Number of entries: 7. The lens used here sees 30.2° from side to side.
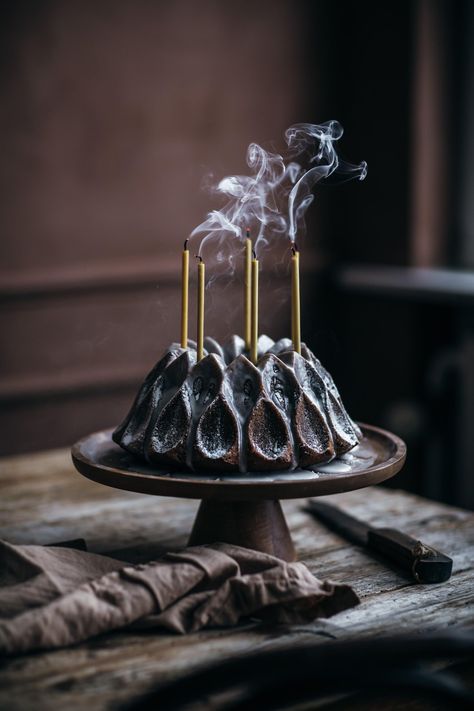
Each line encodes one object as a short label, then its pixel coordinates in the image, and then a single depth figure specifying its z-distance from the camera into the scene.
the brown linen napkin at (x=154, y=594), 1.04
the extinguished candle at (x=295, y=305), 1.29
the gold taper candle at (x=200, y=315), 1.25
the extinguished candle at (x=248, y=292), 1.29
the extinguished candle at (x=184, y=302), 1.28
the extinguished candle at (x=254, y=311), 1.29
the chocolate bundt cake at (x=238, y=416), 1.21
